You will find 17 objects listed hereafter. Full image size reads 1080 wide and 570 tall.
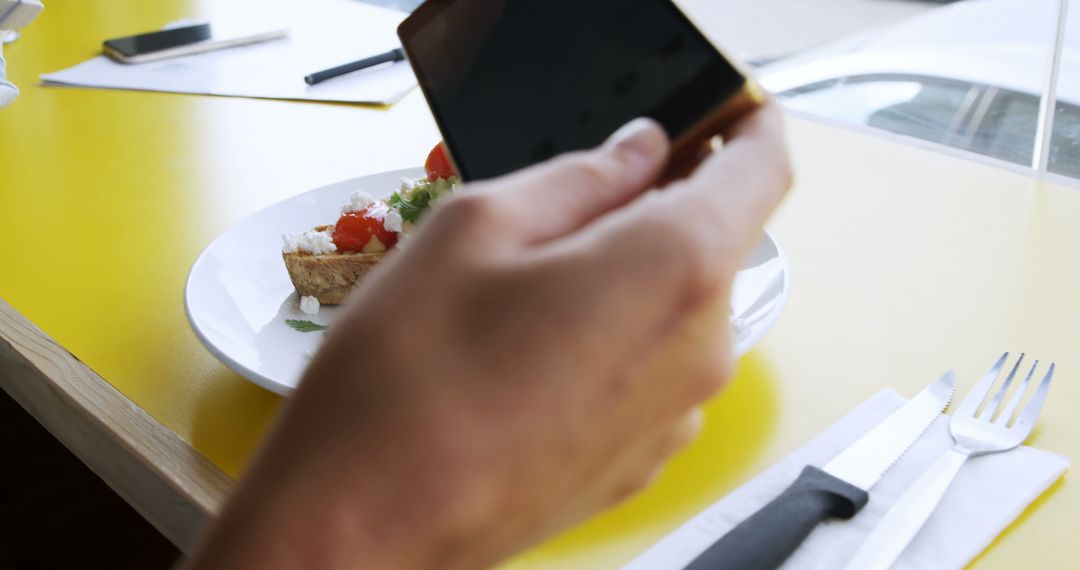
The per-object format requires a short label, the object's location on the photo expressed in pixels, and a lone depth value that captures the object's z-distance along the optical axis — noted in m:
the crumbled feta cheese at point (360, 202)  0.91
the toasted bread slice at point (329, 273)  0.85
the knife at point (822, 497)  0.54
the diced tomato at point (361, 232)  0.88
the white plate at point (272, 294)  0.73
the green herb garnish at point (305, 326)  0.82
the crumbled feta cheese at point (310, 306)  0.85
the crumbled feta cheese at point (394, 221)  0.87
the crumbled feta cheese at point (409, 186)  0.90
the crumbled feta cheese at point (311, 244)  0.87
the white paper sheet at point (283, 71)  1.40
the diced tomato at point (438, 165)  0.88
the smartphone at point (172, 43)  1.53
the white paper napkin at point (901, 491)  0.55
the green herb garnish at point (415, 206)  0.87
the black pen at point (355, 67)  1.42
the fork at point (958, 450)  0.54
